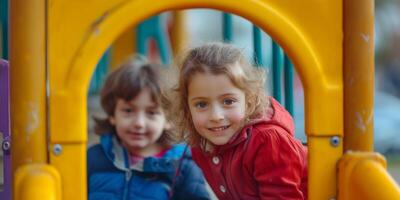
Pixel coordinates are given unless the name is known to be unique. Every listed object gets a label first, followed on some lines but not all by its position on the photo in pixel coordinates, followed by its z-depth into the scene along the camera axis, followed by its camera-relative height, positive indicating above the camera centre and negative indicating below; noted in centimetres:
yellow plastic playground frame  149 +5
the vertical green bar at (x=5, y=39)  206 +17
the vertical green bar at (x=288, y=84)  188 +4
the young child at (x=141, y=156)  216 -14
